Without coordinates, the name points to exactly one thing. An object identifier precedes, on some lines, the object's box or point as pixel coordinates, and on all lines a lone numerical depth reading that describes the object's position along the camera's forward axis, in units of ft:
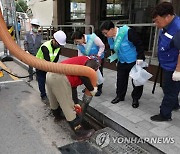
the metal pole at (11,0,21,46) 16.87
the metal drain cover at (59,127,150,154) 6.32
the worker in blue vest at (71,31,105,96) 8.68
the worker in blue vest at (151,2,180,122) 6.12
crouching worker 6.75
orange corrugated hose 5.49
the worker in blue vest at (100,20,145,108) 7.72
